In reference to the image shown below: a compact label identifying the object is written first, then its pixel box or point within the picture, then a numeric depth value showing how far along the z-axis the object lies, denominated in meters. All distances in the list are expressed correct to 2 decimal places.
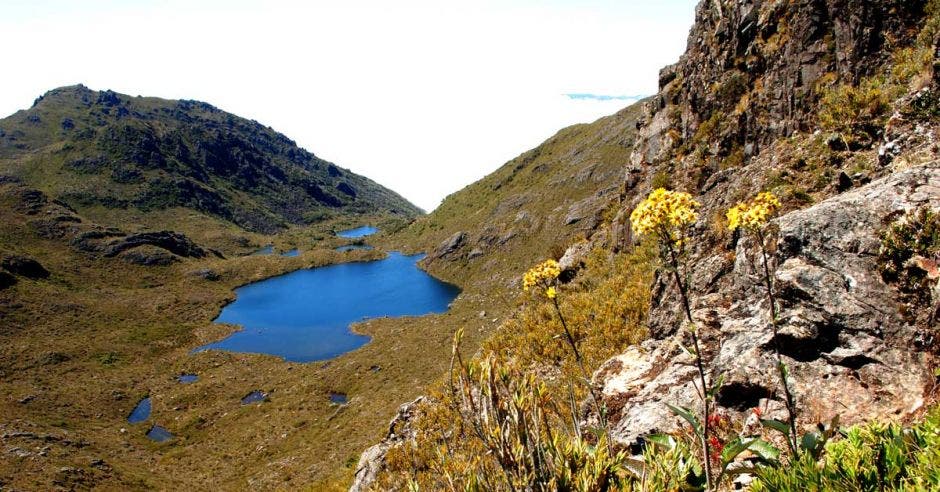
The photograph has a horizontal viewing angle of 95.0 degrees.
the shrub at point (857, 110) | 9.22
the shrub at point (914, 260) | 5.52
